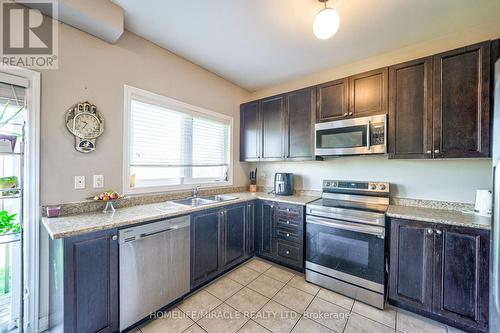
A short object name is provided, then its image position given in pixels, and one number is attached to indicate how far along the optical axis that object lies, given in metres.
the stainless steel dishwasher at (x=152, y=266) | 1.56
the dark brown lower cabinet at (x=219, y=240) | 2.09
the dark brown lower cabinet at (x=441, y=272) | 1.54
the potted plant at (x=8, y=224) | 1.49
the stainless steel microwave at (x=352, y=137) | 2.16
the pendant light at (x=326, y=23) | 1.52
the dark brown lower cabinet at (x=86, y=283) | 1.31
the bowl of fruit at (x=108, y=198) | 1.78
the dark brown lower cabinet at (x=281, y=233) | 2.47
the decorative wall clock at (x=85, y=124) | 1.73
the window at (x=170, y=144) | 2.17
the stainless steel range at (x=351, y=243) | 1.92
